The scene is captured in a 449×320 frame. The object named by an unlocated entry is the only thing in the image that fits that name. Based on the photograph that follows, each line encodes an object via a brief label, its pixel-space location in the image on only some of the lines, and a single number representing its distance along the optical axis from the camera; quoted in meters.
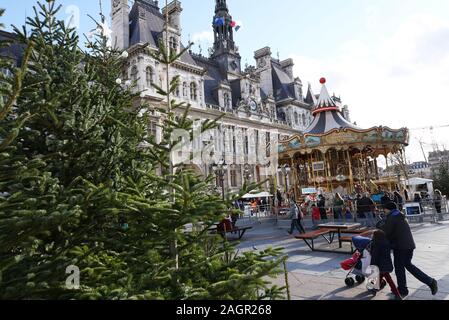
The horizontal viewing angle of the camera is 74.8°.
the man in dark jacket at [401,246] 5.16
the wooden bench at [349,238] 8.24
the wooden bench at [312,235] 8.93
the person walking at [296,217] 12.98
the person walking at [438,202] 14.47
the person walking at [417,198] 15.85
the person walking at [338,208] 15.20
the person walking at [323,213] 15.31
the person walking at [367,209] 13.22
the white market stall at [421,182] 22.36
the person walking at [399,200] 13.65
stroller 5.85
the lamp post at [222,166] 20.06
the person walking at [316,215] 15.28
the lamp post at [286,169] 20.89
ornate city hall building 30.48
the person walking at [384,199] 11.58
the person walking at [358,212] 13.56
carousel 19.28
